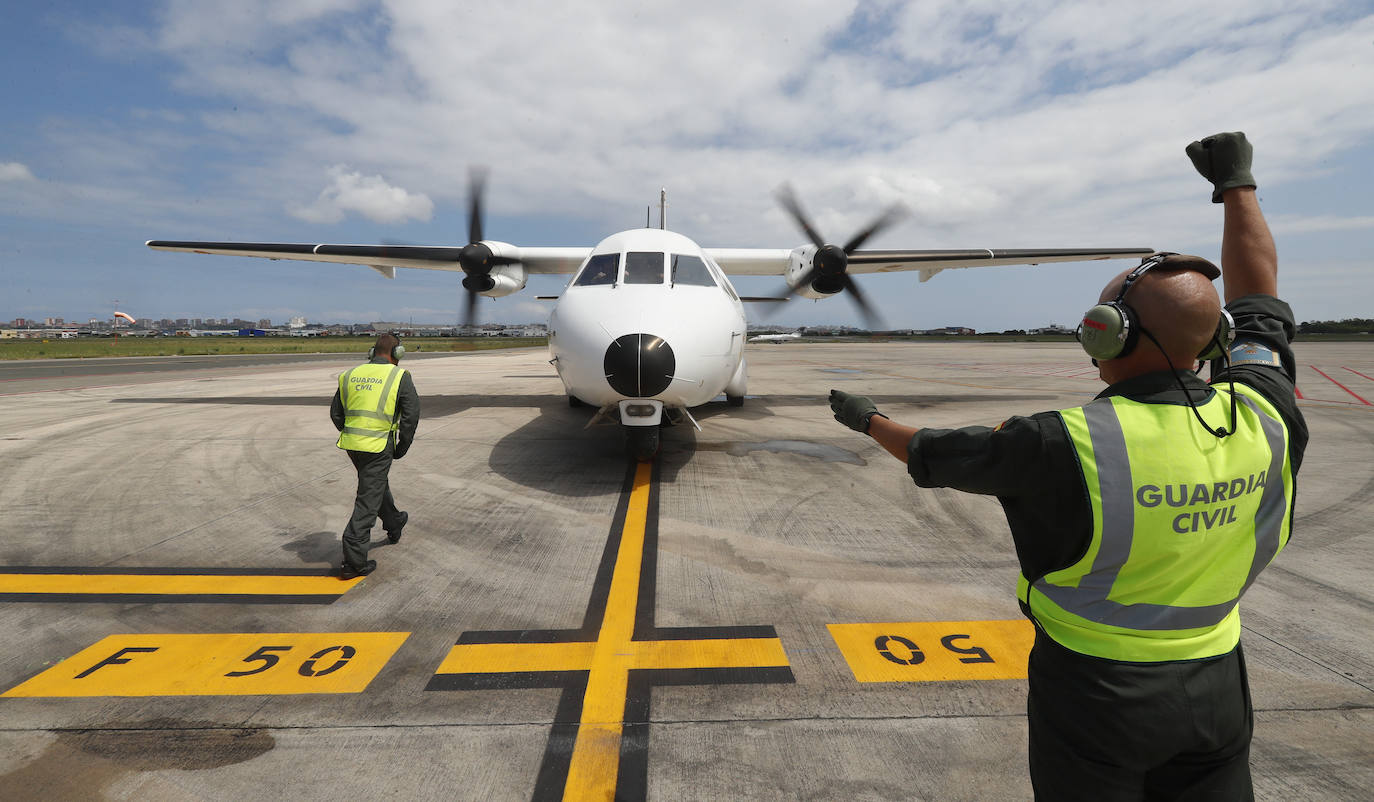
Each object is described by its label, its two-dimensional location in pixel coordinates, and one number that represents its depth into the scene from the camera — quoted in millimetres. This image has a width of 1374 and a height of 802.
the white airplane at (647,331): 5637
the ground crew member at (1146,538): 1378
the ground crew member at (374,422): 4414
